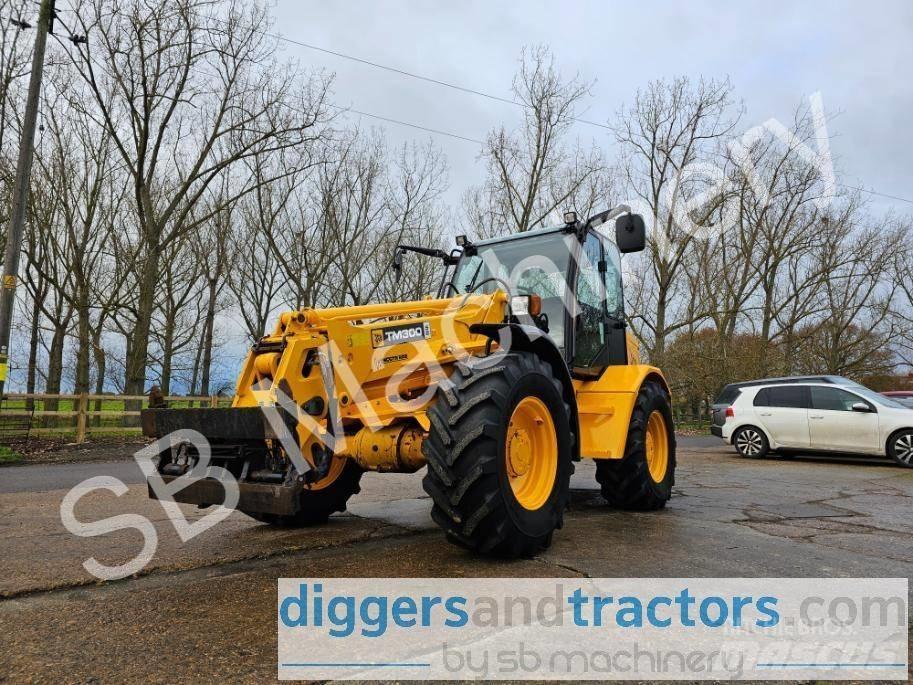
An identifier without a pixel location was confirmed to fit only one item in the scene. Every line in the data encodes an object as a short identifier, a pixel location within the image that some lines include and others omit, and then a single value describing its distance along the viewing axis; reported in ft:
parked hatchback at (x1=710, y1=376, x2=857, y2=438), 46.37
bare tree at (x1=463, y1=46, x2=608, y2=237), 81.41
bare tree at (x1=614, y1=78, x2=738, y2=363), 81.15
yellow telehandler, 12.51
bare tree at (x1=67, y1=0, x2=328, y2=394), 52.65
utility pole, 36.46
